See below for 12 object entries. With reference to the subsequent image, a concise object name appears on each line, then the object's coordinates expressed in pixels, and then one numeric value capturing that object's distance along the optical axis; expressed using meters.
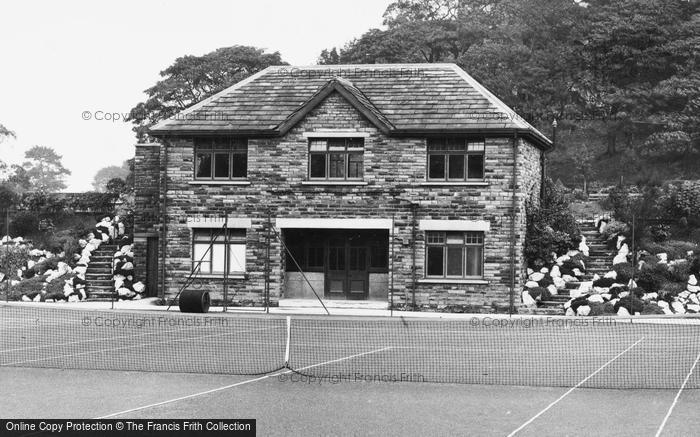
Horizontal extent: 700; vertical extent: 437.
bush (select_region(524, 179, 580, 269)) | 32.47
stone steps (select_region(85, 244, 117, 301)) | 34.12
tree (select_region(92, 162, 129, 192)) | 165.02
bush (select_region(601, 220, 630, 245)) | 33.81
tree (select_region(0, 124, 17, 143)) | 67.00
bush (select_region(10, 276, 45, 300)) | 34.59
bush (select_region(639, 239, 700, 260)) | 31.92
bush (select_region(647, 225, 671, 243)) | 33.34
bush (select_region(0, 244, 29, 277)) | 36.56
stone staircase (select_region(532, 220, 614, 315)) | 30.62
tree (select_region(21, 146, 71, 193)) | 132.50
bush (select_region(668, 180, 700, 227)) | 34.00
